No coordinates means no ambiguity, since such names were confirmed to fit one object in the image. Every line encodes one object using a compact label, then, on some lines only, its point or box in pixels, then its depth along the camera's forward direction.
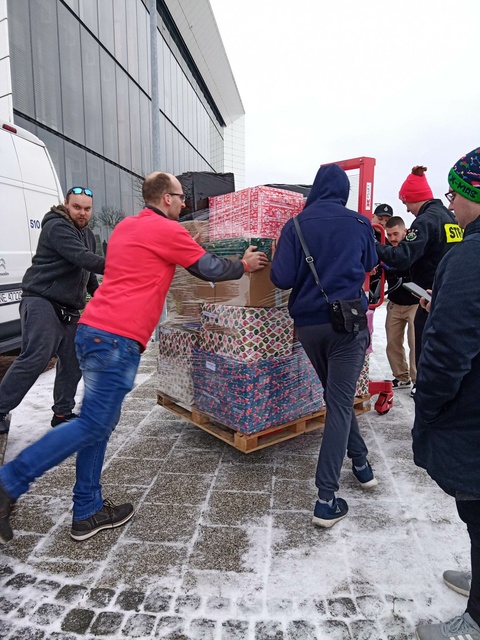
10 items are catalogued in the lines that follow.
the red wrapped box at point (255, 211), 3.39
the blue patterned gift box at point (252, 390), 3.39
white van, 5.13
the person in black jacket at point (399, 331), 5.71
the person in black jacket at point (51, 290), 3.77
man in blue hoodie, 2.81
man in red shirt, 2.41
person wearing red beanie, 4.15
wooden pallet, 3.44
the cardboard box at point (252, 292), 3.38
